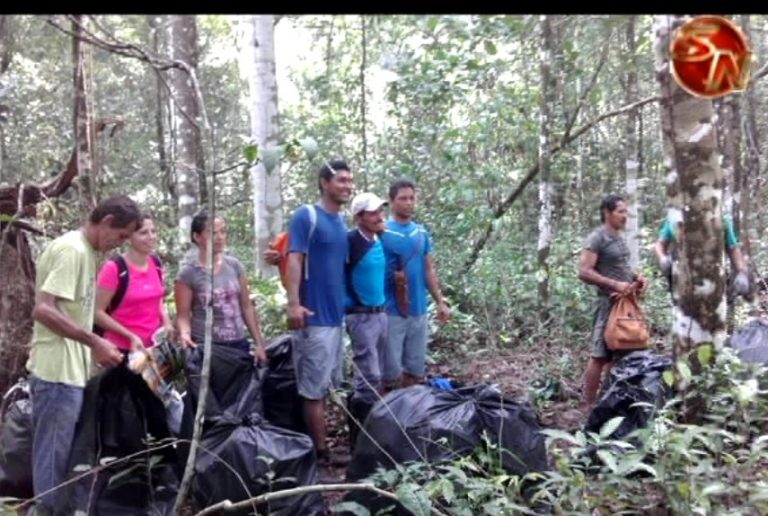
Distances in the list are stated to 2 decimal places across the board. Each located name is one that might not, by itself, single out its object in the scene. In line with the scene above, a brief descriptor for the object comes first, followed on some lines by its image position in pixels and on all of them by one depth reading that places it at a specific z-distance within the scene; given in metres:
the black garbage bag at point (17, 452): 4.20
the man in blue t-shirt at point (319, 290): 4.74
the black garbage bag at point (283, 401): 4.99
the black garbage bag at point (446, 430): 3.74
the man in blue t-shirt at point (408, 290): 5.45
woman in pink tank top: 4.30
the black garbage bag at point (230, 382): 4.33
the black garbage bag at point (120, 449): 3.90
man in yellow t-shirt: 3.74
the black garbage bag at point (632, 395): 4.25
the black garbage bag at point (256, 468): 3.71
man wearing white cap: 5.03
